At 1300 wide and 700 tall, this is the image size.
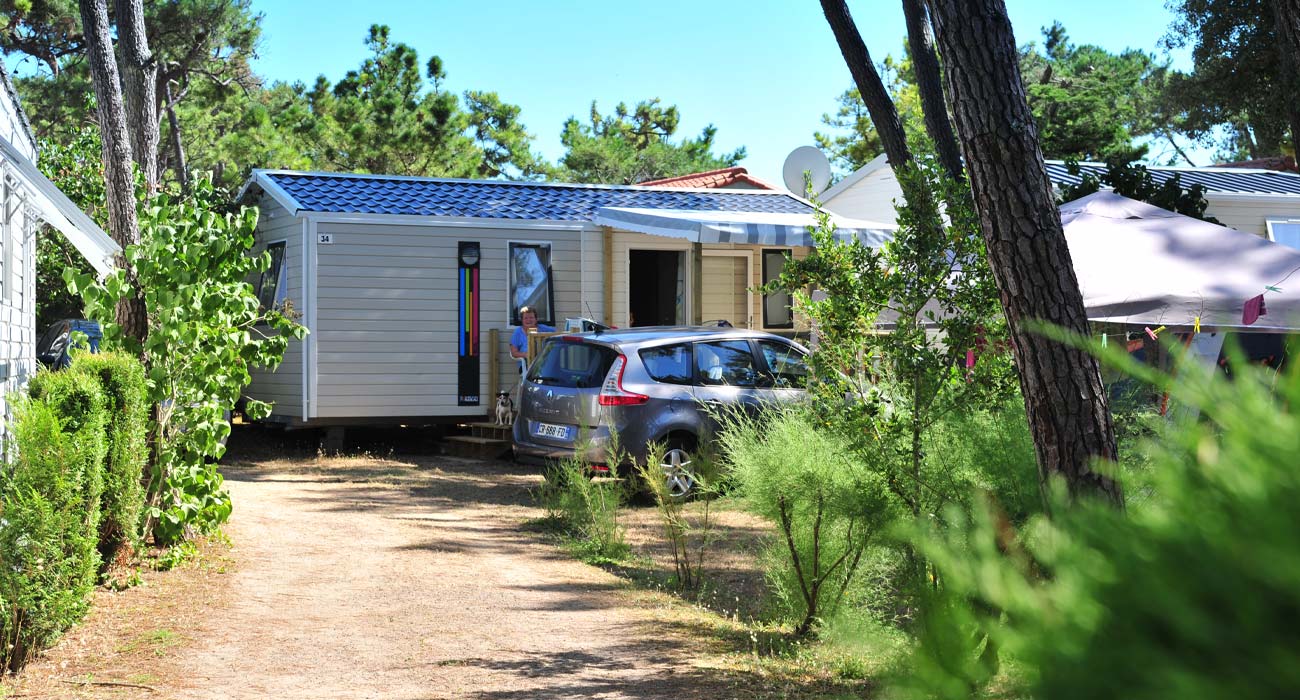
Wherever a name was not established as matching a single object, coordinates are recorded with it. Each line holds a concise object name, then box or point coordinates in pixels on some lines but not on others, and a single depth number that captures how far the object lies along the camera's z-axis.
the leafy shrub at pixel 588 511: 8.87
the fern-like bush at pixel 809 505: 5.98
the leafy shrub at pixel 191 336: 7.61
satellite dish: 18.81
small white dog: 15.39
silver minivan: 11.24
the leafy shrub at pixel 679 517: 7.82
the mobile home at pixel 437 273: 15.29
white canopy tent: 7.95
